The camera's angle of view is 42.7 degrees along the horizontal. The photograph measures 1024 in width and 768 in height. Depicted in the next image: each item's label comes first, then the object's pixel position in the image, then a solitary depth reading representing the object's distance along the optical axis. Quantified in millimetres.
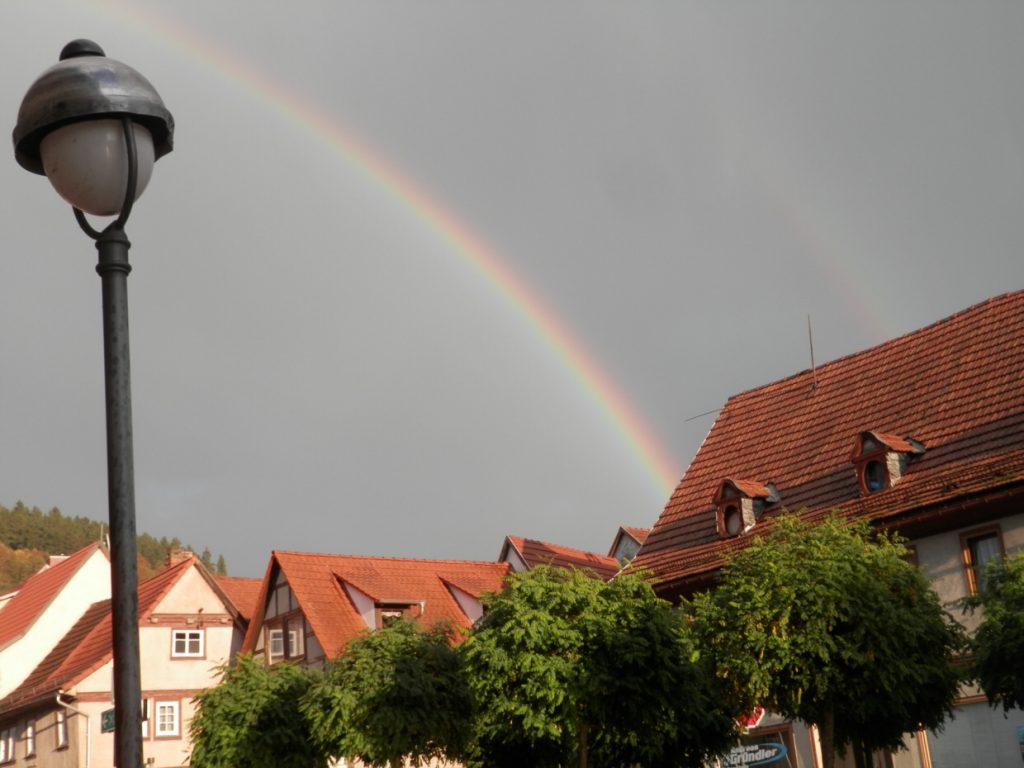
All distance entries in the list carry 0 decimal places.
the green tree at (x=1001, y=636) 20750
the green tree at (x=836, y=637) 21297
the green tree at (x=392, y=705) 29594
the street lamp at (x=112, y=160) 4902
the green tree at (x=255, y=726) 32719
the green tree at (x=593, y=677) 24078
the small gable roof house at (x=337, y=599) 46312
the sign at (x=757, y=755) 30562
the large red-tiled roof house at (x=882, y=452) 27734
